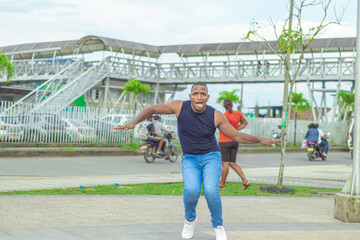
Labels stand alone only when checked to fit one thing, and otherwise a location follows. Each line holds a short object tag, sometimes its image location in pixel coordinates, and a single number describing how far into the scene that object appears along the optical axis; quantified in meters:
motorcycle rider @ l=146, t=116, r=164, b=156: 18.66
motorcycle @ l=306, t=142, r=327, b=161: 24.83
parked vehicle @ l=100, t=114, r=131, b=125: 27.06
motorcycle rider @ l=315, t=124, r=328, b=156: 25.35
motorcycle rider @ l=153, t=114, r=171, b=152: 18.75
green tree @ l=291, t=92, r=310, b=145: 39.78
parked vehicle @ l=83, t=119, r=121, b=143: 26.34
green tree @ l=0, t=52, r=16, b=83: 26.42
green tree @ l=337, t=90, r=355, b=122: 44.11
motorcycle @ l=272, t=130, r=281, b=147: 36.56
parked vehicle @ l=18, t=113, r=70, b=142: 23.48
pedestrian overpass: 39.16
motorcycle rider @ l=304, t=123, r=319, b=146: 25.16
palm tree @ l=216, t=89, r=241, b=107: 57.53
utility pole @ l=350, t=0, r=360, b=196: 7.45
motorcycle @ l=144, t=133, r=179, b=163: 18.97
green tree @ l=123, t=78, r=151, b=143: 31.28
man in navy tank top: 5.70
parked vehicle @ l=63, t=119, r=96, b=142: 25.16
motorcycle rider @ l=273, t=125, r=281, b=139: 36.44
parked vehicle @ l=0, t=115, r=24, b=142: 22.38
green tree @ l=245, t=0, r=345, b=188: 9.86
